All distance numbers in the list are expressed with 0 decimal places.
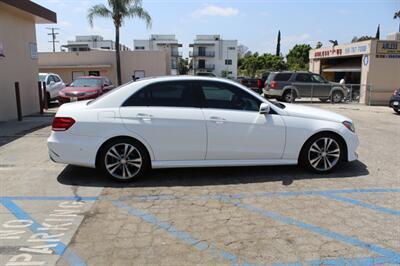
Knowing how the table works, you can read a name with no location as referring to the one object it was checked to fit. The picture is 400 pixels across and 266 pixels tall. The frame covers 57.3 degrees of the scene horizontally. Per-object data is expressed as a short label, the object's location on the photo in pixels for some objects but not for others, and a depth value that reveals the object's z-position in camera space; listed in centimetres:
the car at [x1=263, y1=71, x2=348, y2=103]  2061
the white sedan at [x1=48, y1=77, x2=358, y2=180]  540
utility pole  6750
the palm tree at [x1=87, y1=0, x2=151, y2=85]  2912
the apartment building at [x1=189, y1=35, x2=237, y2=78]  8444
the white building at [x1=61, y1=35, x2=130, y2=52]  8884
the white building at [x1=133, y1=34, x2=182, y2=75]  8750
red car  1608
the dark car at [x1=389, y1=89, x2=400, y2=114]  1561
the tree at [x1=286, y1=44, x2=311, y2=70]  6951
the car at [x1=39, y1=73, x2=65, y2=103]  1798
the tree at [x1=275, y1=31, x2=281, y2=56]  8625
